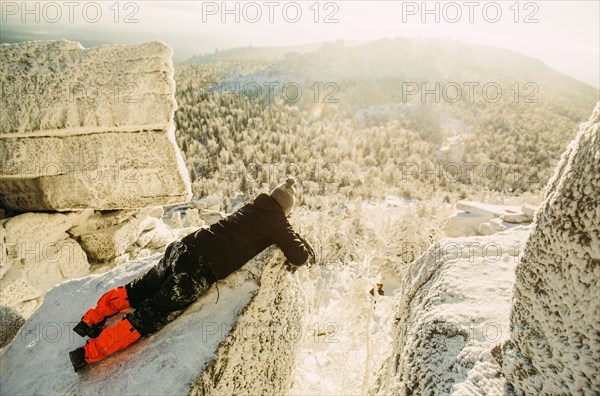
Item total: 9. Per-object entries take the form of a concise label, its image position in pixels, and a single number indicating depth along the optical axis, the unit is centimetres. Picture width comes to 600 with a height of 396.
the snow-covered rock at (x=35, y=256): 370
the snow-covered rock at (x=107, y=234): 432
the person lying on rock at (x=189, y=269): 226
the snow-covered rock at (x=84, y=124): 345
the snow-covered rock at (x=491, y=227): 627
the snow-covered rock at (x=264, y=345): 212
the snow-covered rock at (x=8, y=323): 328
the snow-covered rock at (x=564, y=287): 104
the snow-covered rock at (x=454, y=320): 145
